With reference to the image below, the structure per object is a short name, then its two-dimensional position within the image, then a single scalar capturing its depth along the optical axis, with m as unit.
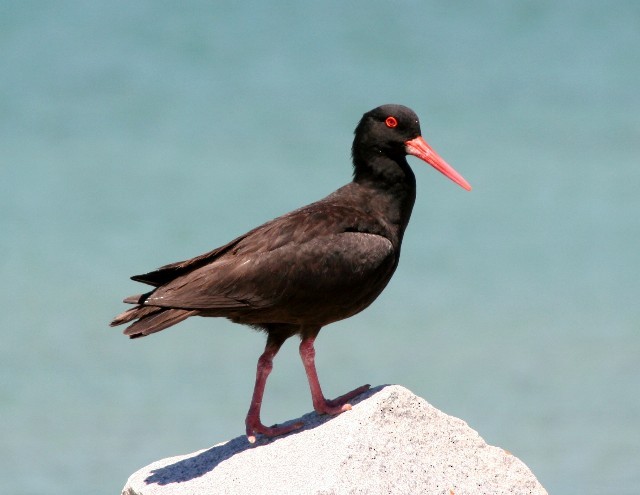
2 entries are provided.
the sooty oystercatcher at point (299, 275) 19.00
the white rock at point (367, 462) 17.80
